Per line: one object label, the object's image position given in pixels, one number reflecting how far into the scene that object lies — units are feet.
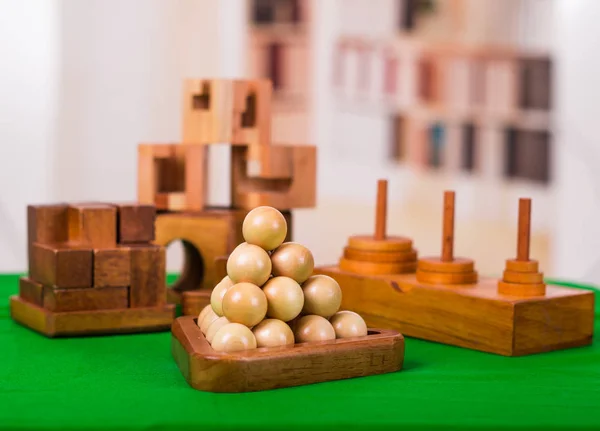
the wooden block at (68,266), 2.40
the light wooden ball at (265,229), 2.10
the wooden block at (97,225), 2.44
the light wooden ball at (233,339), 2.01
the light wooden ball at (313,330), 2.08
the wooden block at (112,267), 2.43
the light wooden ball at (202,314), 2.19
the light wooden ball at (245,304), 2.02
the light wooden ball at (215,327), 2.07
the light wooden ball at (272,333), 2.03
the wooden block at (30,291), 2.48
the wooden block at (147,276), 2.46
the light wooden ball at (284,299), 2.05
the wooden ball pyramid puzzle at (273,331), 1.98
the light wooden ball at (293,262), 2.10
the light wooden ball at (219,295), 2.11
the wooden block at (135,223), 2.47
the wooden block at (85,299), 2.41
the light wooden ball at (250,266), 2.06
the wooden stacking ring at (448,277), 2.40
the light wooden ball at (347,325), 2.13
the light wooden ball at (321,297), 2.11
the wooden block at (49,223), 2.49
